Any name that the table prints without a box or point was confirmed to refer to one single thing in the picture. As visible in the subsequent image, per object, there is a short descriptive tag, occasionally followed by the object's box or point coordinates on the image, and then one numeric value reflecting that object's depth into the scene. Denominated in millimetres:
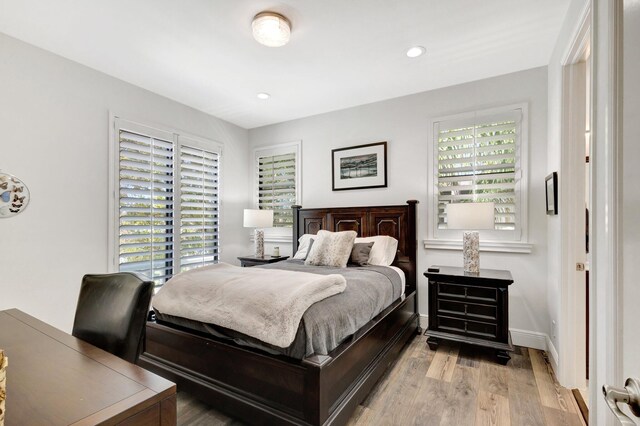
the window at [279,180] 4555
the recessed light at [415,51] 2668
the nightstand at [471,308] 2688
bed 1652
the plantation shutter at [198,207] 3900
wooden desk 749
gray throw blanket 1708
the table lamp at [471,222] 2789
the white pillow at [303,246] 3734
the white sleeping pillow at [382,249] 3329
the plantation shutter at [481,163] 3111
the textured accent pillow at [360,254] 3252
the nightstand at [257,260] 4045
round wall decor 2438
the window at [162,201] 3262
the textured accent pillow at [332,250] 3174
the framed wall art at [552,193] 2424
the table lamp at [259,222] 4224
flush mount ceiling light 2209
